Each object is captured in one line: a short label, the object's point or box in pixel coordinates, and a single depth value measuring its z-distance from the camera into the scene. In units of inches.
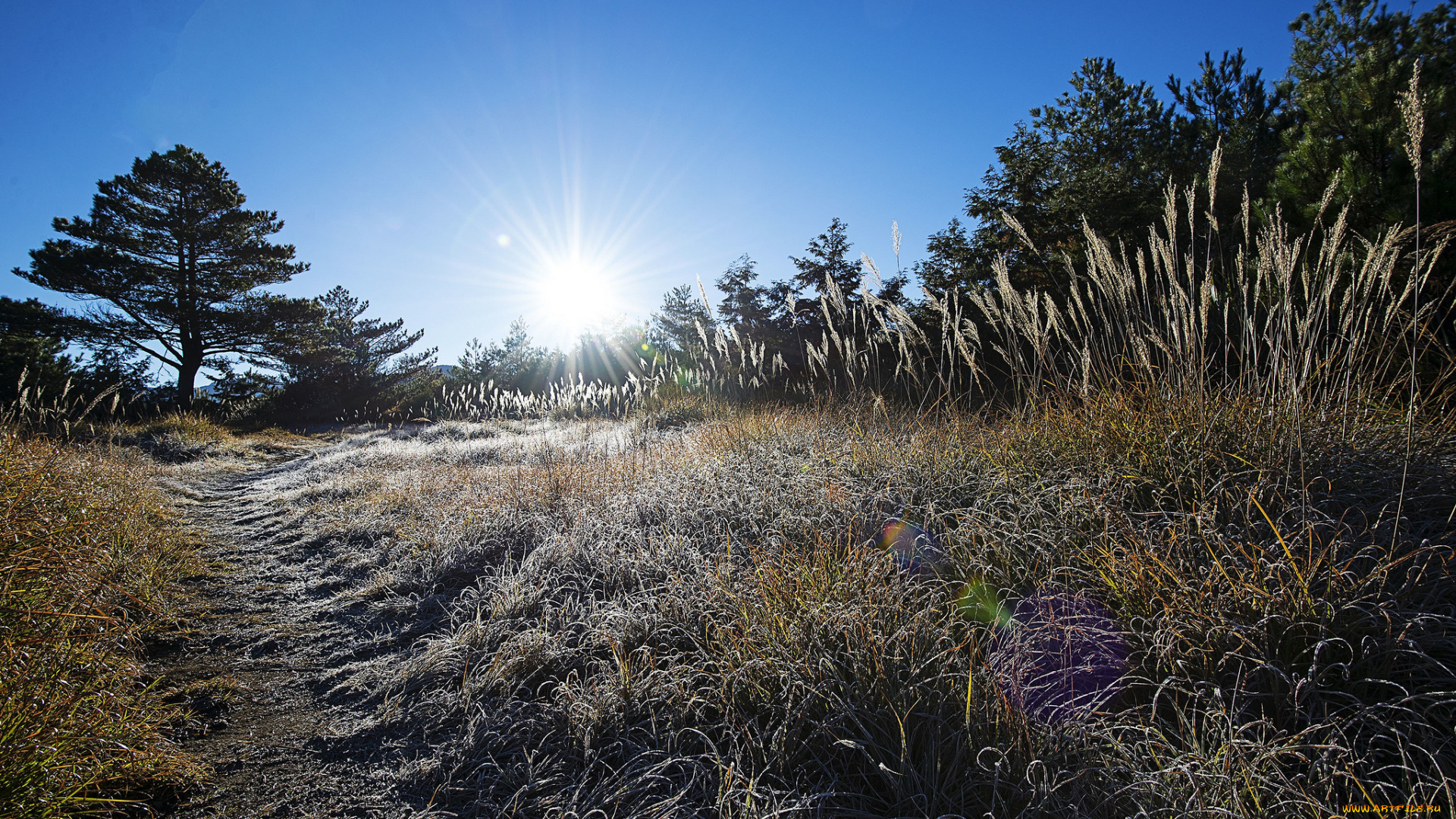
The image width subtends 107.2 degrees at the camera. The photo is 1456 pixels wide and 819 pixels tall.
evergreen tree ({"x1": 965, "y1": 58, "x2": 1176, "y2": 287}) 459.5
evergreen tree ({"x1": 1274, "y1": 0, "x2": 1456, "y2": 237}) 162.6
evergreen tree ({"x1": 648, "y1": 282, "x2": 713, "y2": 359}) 1186.6
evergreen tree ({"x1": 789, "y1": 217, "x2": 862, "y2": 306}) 619.2
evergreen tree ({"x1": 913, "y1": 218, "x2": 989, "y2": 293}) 504.1
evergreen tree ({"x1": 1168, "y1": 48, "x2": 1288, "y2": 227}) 450.6
